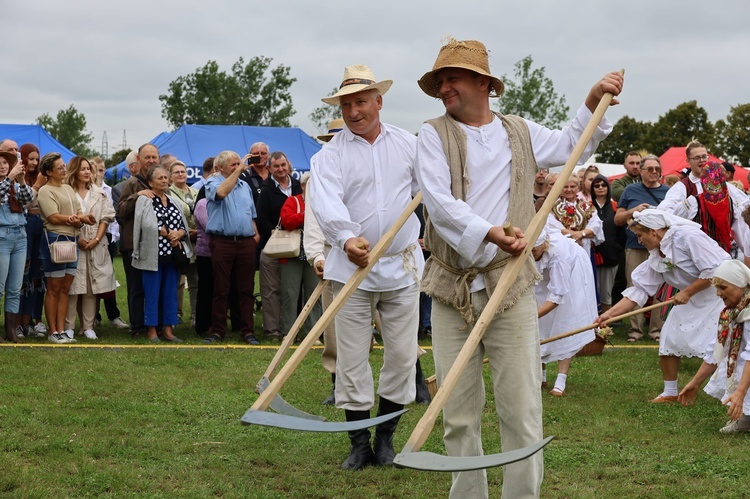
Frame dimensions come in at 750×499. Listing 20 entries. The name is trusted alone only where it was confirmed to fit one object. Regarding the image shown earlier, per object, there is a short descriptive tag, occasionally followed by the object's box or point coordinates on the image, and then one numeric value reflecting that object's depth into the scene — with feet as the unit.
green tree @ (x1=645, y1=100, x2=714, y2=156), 178.29
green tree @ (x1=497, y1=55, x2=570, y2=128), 138.31
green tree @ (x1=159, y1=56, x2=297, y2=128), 174.91
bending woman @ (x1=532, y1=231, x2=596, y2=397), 28.07
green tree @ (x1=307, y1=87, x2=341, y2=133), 166.50
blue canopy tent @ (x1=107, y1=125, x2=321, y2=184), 74.79
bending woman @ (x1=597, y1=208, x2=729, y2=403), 25.44
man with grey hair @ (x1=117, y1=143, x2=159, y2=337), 36.91
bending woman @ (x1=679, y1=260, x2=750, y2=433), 22.66
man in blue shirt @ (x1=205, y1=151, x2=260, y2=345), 36.88
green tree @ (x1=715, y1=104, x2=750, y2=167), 169.68
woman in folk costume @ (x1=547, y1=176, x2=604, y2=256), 39.55
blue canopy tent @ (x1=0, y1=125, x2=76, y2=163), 72.18
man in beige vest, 14.62
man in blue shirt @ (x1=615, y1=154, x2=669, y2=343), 40.96
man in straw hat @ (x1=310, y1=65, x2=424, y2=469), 18.97
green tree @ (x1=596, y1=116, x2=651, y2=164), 198.49
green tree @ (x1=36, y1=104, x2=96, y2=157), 213.46
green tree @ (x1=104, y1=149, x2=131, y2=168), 226.58
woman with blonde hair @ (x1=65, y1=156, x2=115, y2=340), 36.40
